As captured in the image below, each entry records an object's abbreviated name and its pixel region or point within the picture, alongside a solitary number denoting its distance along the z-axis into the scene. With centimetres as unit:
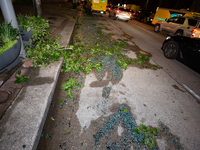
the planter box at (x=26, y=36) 361
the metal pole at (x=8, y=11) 260
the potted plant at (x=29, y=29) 357
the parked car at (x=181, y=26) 853
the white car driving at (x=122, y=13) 1436
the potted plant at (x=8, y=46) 251
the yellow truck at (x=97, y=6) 1429
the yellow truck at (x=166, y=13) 1263
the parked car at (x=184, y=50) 404
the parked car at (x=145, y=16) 2000
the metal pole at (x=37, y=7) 468
